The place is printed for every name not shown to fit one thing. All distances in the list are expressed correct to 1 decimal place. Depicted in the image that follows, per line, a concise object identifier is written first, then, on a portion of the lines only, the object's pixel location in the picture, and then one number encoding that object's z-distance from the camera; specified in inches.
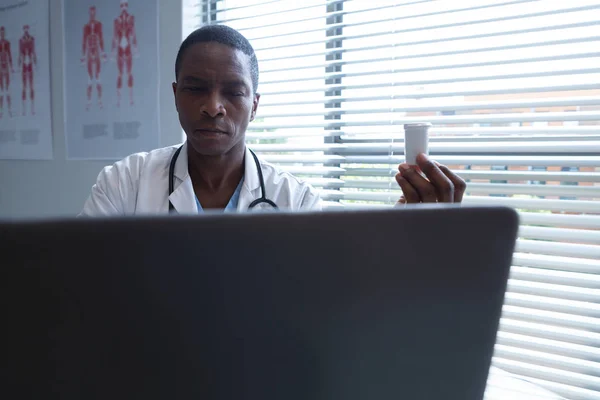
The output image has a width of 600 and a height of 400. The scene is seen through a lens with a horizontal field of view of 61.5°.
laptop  11.5
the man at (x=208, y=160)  54.1
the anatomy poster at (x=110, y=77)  79.2
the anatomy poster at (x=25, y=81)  91.1
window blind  51.7
